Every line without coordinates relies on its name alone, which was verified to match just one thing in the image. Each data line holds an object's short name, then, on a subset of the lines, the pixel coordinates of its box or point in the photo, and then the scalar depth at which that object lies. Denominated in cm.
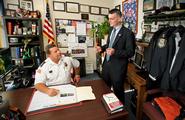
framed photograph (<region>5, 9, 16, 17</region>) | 341
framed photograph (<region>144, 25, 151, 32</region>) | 250
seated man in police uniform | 158
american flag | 363
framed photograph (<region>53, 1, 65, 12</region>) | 382
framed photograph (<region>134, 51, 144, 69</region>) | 241
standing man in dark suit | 194
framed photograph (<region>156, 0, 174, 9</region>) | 203
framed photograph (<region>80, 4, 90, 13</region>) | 407
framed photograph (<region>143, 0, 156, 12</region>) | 240
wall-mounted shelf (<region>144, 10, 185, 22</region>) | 165
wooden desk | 104
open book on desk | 119
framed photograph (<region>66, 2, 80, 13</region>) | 394
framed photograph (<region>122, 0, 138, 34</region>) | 304
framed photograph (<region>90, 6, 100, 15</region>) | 418
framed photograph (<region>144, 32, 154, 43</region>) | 244
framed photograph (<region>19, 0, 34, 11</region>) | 354
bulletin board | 398
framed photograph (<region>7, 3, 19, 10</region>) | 347
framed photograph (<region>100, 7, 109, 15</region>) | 430
